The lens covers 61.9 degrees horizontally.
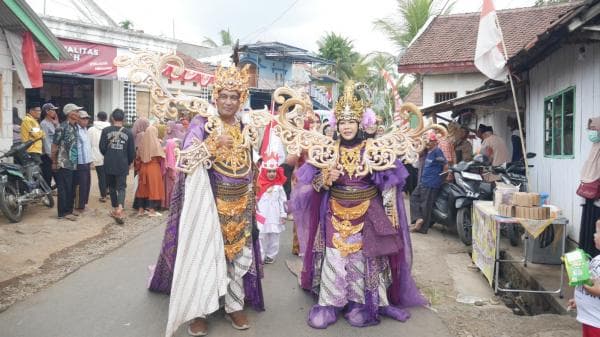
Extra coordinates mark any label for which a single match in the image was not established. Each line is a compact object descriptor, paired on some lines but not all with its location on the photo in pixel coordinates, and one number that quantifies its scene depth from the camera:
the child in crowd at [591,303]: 3.08
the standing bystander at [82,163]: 8.34
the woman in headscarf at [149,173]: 9.10
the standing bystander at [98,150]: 9.64
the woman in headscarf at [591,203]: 4.90
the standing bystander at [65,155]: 8.13
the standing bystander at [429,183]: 8.19
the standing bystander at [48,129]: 9.38
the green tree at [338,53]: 40.59
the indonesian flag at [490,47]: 6.81
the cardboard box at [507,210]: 4.96
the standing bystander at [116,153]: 8.49
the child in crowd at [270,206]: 6.30
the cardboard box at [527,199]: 4.85
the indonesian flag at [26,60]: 8.80
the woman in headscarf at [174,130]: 10.72
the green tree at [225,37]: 40.79
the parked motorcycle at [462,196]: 7.41
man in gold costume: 3.95
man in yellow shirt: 8.80
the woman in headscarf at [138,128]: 9.34
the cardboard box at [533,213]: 4.83
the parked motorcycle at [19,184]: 7.77
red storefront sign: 14.17
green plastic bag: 3.02
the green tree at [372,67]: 29.46
